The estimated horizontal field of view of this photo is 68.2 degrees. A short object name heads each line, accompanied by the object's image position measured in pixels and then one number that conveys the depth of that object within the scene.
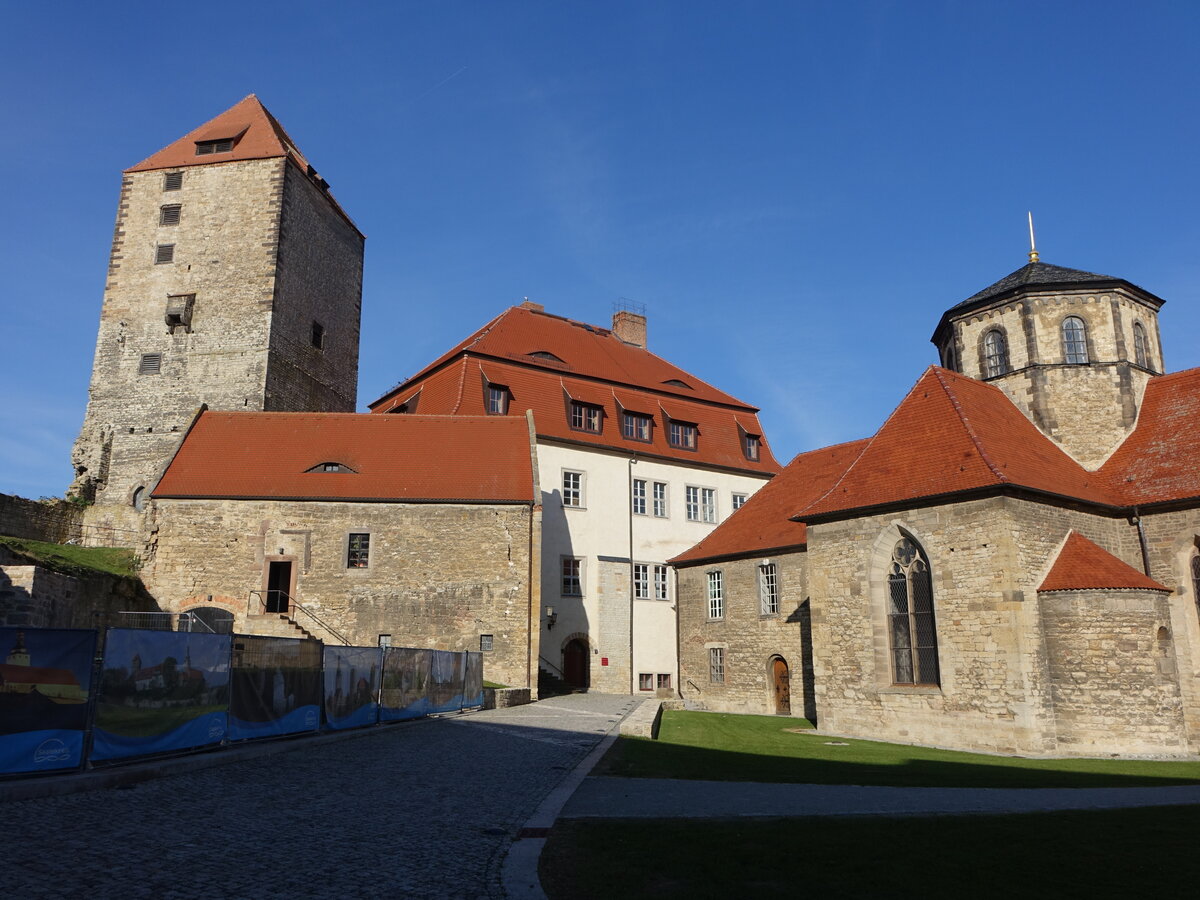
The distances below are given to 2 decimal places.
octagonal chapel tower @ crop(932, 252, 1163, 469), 22.52
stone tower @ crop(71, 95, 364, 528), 34.66
